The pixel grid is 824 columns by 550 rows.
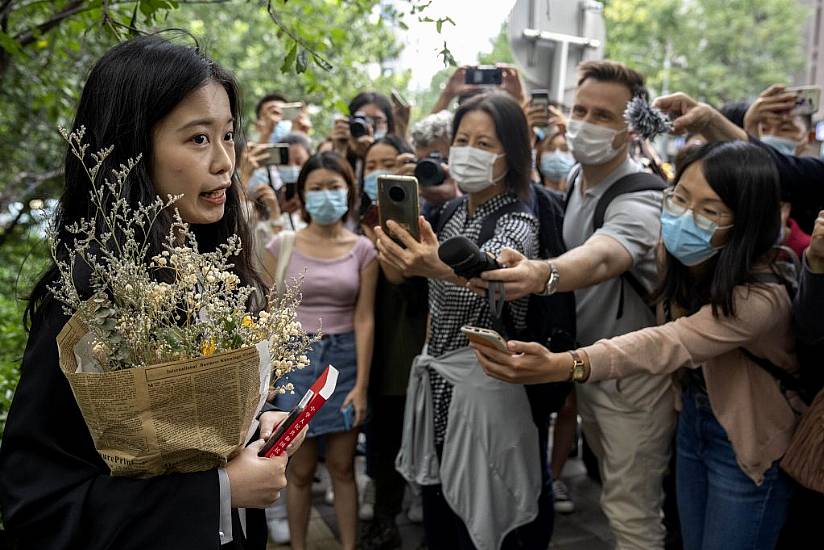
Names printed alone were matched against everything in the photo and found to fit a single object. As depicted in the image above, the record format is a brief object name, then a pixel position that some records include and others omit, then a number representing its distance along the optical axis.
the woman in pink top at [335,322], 3.50
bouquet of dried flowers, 1.24
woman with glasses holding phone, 2.39
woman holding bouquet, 1.35
